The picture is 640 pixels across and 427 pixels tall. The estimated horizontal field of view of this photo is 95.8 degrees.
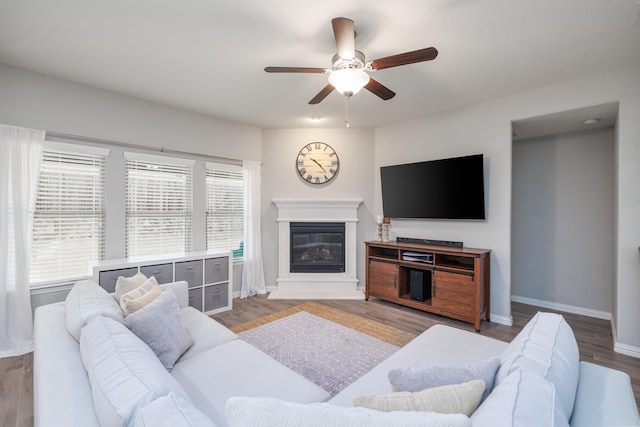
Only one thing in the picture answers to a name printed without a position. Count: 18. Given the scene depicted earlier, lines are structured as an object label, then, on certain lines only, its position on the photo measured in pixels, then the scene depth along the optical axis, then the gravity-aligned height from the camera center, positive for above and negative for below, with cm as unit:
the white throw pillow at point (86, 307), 142 -51
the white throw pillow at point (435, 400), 87 -58
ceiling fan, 196 +110
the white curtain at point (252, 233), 456 -32
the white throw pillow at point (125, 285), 212 -53
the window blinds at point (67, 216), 297 -2
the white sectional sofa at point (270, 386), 72 -59
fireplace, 472 -57
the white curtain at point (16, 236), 269 -20
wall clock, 479 +84
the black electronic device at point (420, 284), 380 -96
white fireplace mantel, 468 -44
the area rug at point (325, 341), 241 -130
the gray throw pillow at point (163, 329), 164 -68
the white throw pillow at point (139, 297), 183 -55
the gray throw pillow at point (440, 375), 102 -58
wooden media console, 335 -84
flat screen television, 361 +32
